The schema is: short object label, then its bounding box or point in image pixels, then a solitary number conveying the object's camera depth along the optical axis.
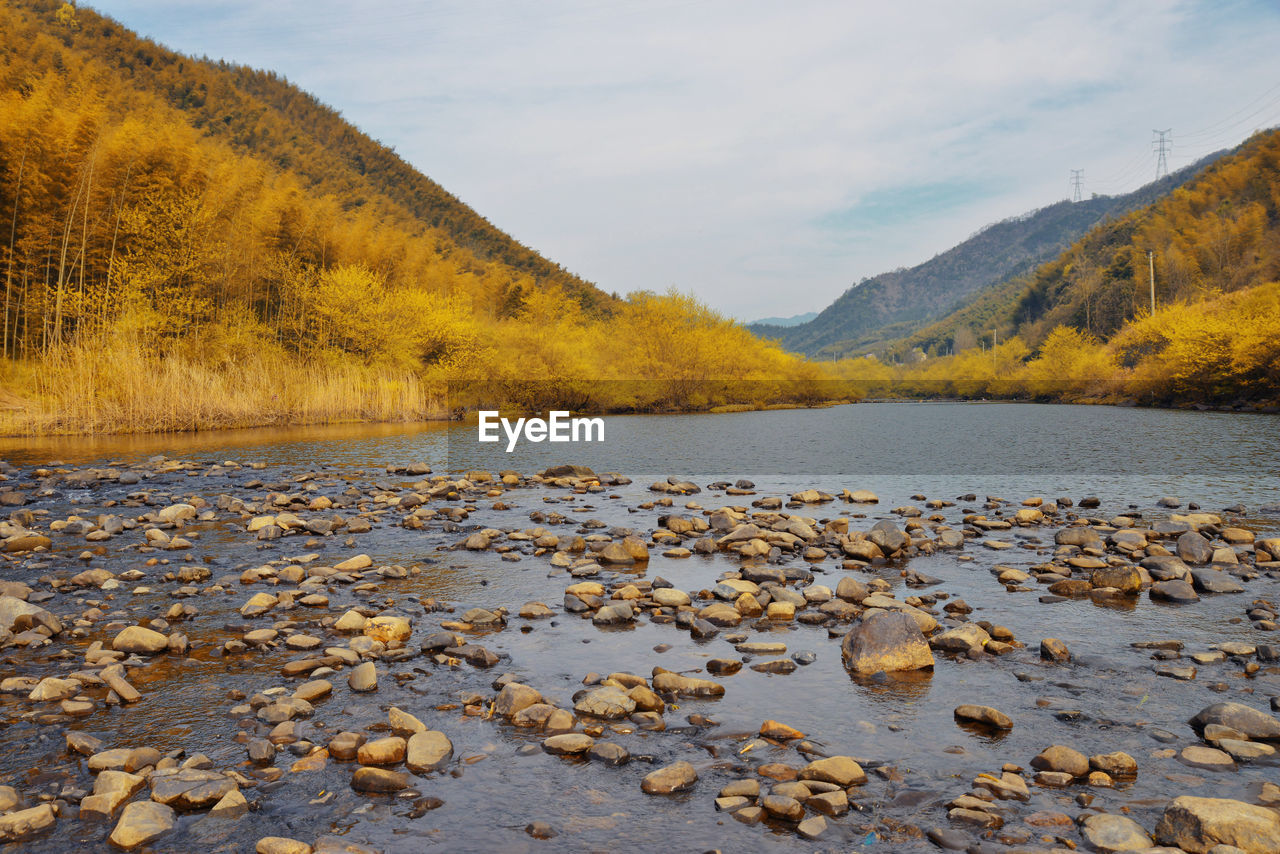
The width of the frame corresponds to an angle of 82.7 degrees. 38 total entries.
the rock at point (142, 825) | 3.46
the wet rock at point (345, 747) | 4.38
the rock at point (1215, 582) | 7.75
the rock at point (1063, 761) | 4.12
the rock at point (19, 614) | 6.43
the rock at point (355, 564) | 8.76
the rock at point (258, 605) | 7.07
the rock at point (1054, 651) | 5.92
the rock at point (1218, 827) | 3.32
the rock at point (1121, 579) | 7.86
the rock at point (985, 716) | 4.73
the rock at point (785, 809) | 3.70
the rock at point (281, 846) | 3.36
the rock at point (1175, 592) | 7.52
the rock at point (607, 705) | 4.97
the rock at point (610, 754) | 4.35
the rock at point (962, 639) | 6.13
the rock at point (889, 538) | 9.59
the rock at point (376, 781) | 4.03
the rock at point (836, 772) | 4.03
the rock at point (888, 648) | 5.80
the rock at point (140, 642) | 6.03
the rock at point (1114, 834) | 3.41
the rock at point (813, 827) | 3.57
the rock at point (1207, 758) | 4.16
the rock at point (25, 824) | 3.49
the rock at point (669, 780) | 4.02
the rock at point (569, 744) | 4.46
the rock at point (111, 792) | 3.72
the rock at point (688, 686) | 5.33
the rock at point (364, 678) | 5.37
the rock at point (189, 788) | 3.81
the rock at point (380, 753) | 4.28
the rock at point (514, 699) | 4.96
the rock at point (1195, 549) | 9.03
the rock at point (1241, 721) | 4.45
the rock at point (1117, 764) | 4.11
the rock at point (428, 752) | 4.28
